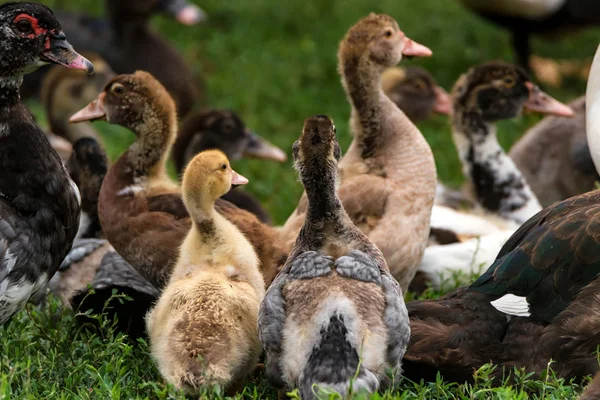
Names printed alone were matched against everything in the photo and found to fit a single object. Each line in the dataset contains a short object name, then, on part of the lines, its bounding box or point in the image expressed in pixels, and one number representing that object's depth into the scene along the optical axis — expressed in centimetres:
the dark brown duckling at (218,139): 1480
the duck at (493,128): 1445
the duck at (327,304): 804
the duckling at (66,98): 1780
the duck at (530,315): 902
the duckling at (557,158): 1560
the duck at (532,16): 2259
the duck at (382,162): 1133
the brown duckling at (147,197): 1086
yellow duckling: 857
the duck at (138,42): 2248
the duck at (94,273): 1038
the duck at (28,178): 933
